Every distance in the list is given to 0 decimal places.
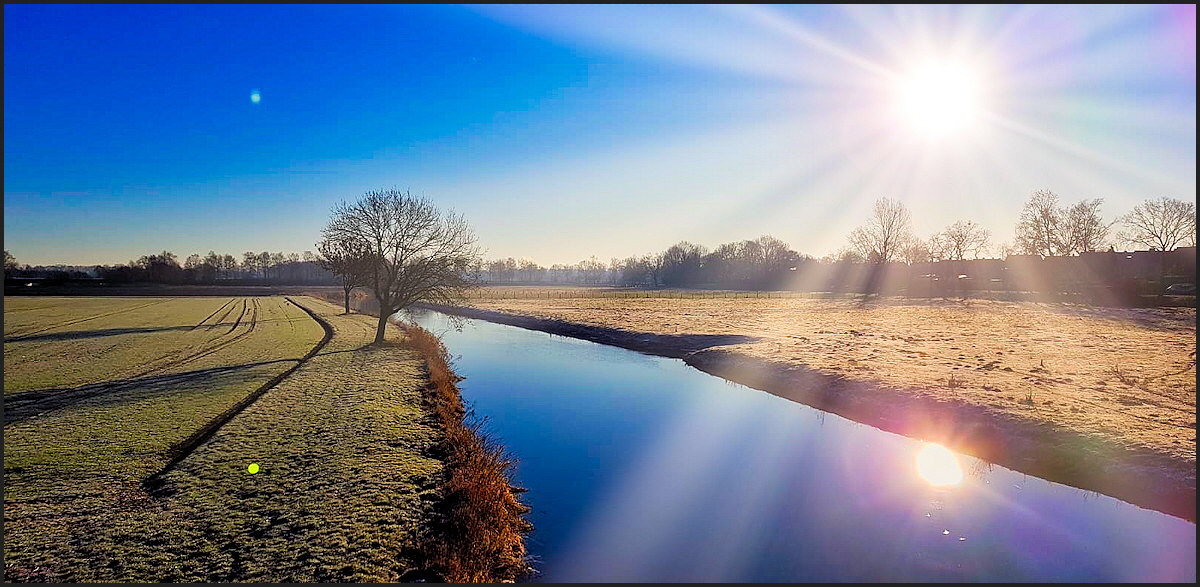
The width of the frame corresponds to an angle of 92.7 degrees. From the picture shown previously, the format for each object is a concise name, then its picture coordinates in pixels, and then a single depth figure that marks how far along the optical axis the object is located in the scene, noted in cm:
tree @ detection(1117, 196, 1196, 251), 8625
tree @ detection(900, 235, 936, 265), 10575
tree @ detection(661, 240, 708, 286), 16388
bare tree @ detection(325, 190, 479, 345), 3381
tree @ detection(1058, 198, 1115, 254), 9206
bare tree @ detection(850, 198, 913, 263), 8238
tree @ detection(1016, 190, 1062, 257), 9462
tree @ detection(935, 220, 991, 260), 10075
